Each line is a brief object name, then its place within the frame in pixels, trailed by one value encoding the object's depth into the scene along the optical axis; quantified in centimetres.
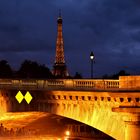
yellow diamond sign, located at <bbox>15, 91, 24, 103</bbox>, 3338
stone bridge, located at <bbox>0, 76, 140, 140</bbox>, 2895
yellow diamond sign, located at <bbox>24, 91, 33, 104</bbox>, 3328
